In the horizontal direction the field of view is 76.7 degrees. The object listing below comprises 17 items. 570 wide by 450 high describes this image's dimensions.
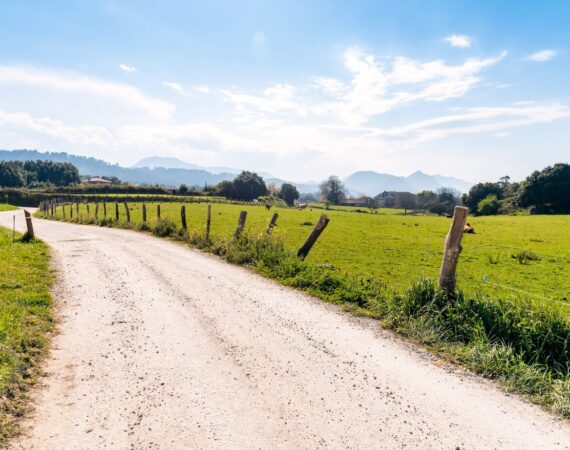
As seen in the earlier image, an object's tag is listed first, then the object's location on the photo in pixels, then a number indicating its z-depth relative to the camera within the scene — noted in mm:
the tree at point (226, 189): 145250
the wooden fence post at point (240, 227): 17406
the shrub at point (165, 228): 24016
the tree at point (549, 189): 80938
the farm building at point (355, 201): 174750
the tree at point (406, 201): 167750
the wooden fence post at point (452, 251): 8609
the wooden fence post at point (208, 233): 19884
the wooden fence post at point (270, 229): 16662
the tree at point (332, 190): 172375
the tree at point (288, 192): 161875
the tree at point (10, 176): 144625
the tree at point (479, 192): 110312
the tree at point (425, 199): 161750
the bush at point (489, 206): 96562
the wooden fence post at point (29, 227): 19328
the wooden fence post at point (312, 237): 14359
